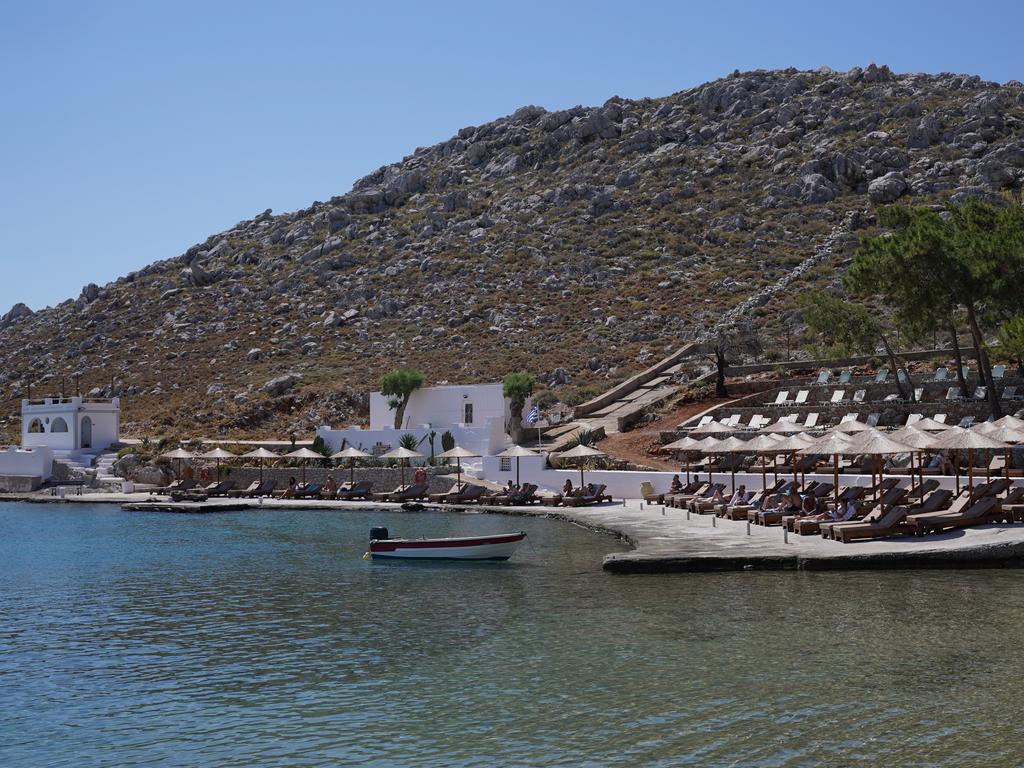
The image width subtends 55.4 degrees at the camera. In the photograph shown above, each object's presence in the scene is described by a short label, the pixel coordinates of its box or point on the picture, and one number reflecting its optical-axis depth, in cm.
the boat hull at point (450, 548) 2259
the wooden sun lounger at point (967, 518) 2069
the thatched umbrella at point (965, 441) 2168
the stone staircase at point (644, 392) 4666
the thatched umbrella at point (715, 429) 3819
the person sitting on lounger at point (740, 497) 2806
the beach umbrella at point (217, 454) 4431
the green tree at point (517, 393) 4672
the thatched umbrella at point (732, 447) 2820
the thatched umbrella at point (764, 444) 2770
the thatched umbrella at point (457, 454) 3738
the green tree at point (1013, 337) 2920
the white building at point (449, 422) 4569
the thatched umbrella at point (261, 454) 4438
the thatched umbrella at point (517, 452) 3628
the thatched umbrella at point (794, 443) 2691
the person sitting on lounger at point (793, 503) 2538
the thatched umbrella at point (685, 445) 3103
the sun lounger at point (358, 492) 4053
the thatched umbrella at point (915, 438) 2195
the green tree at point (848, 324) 4028
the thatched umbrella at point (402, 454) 3912
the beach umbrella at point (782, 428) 3222
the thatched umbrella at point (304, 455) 4244
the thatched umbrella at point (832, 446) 2286
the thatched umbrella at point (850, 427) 3056
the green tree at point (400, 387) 4797
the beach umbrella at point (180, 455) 4562
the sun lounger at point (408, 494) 3869
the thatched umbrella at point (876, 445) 2145
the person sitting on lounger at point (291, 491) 4219
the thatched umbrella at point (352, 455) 4153
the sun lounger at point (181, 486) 4503
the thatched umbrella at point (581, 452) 3431
